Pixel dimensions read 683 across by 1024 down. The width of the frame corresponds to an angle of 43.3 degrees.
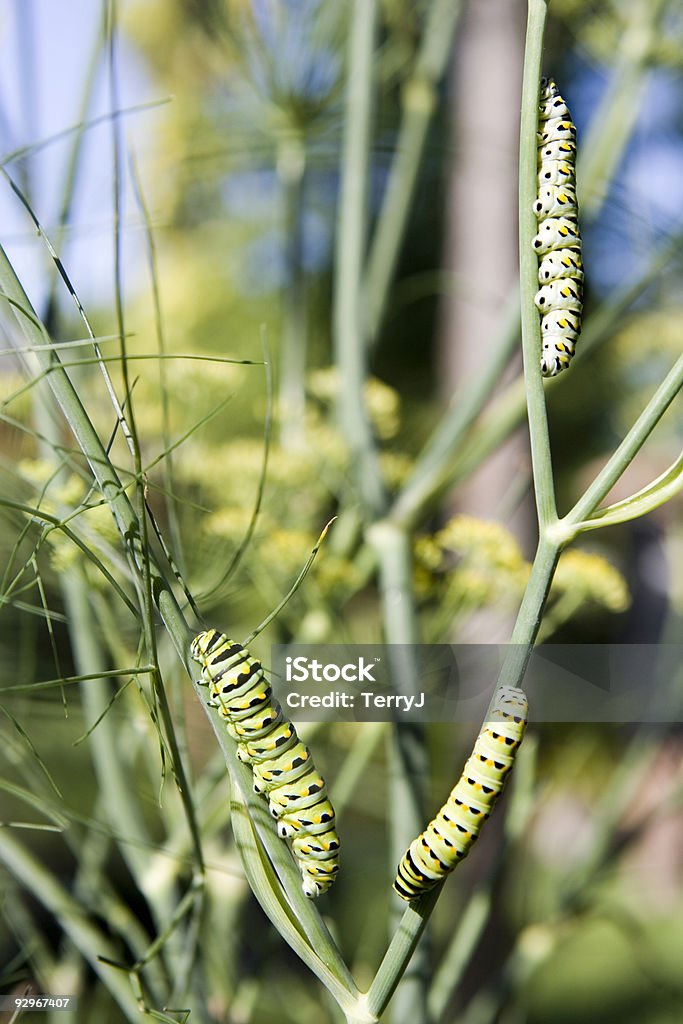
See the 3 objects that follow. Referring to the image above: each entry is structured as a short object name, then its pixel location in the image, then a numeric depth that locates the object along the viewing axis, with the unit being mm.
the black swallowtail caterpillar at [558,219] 221
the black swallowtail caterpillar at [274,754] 224
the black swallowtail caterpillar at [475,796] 220
